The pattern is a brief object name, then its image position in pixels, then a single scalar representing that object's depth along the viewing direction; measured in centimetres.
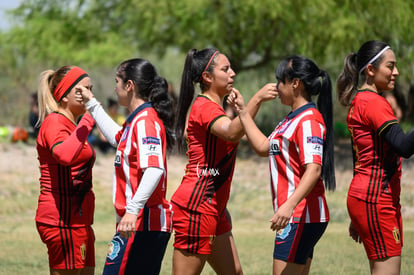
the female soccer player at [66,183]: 1091
